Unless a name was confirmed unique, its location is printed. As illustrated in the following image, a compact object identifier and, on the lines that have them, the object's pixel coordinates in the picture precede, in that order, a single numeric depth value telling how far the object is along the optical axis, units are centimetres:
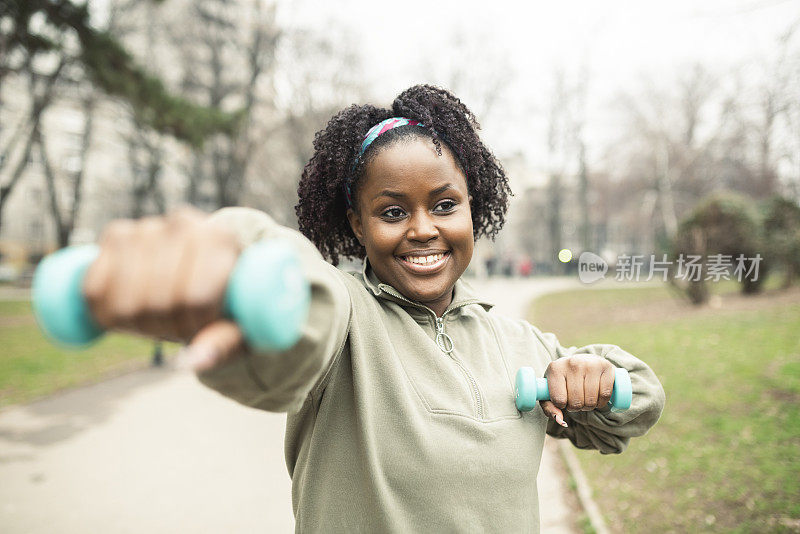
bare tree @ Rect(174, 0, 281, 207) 1803
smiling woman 126
